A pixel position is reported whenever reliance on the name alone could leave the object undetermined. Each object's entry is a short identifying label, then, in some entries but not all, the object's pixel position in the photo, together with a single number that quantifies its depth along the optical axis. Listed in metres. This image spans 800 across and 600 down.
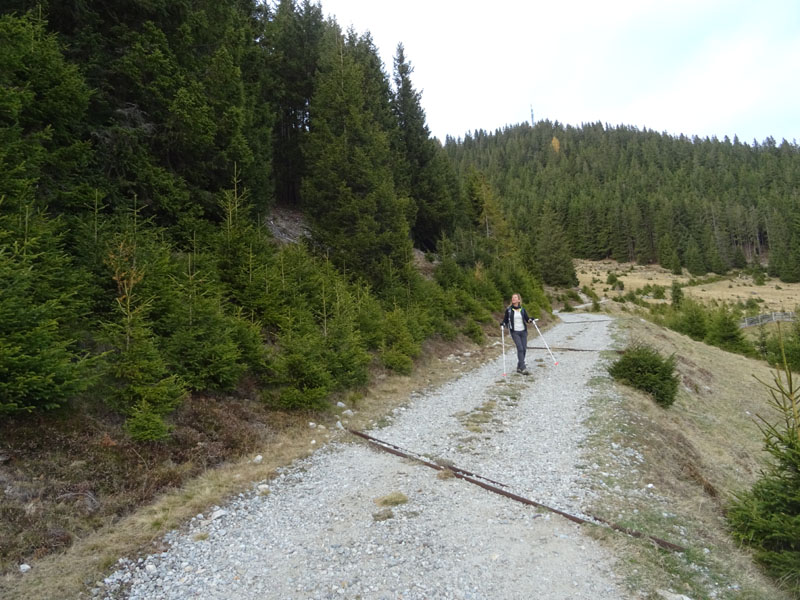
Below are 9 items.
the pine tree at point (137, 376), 5.97
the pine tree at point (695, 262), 86.94
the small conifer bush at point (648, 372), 11.52
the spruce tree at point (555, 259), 59.00
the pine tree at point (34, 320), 4.75
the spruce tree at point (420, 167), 33.53
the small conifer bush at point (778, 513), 4.07
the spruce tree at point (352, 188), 17.73
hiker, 13.95
